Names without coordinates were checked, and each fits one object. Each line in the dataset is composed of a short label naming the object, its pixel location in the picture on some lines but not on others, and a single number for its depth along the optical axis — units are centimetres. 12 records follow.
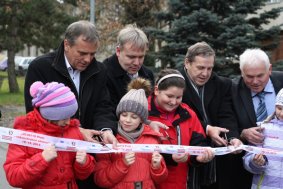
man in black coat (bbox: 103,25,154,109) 414
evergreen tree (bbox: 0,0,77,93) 2205
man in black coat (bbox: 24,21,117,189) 361
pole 1298
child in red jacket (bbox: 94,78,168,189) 353
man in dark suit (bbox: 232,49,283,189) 408
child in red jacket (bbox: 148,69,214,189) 382
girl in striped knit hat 316
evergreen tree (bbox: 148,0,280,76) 947
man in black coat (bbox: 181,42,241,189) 411
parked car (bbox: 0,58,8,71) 4744
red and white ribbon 329
